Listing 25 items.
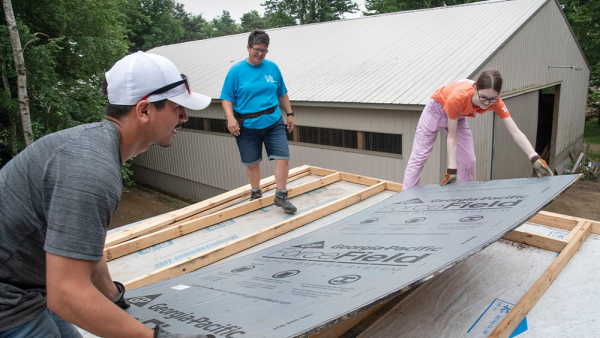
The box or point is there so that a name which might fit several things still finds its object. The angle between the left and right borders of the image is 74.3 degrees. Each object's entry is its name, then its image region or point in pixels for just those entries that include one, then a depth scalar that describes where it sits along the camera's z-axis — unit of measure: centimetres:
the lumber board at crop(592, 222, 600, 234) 329
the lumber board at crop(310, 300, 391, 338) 231
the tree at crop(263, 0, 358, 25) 3463
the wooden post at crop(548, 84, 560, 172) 1412
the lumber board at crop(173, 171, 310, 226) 455
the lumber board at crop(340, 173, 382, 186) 531
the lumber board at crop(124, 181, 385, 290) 284
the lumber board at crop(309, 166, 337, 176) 600
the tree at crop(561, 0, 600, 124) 2028
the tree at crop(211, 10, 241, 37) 7031
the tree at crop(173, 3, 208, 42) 5188
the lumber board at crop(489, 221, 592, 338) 205
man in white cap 110
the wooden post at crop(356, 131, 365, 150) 939
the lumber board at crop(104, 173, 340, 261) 349
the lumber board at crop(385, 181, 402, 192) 484
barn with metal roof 880
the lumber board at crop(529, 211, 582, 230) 348
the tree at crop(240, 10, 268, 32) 6794
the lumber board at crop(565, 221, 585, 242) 308
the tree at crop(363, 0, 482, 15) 2821
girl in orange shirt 326
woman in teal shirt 407
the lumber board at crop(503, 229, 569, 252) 302
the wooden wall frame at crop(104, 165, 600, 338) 242
